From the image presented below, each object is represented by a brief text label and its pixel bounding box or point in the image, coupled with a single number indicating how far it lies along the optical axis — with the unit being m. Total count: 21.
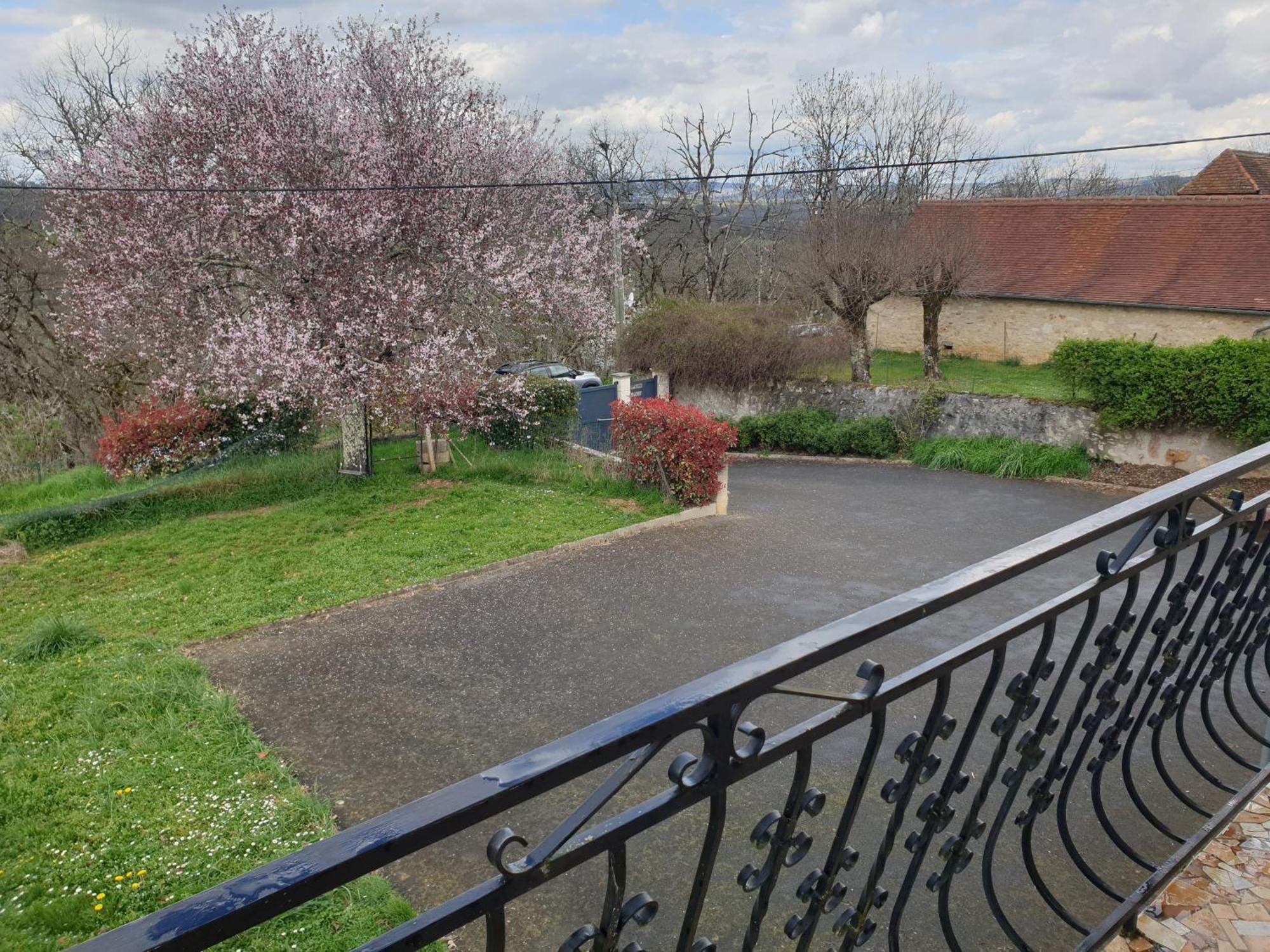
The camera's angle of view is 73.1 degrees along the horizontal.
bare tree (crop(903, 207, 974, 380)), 19.44
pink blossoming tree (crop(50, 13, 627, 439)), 11.66
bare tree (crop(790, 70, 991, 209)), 33.81
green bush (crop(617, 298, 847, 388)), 19.91
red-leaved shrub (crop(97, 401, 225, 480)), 12.62
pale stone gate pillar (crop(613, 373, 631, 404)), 17.59
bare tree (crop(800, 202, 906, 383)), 19.25
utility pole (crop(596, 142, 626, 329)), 17.95
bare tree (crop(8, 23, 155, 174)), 20.72
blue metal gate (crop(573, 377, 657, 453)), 16.02
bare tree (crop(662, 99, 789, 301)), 31.92
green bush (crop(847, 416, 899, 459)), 17.69
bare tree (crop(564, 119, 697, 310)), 30.66
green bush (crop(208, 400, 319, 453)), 13.37
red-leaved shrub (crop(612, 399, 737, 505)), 11.71
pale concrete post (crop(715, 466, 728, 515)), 12.06
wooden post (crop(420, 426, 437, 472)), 13.59
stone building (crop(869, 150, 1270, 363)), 19.59
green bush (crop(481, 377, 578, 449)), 15.14
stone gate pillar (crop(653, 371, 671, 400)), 20.88
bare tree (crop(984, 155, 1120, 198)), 42.31
